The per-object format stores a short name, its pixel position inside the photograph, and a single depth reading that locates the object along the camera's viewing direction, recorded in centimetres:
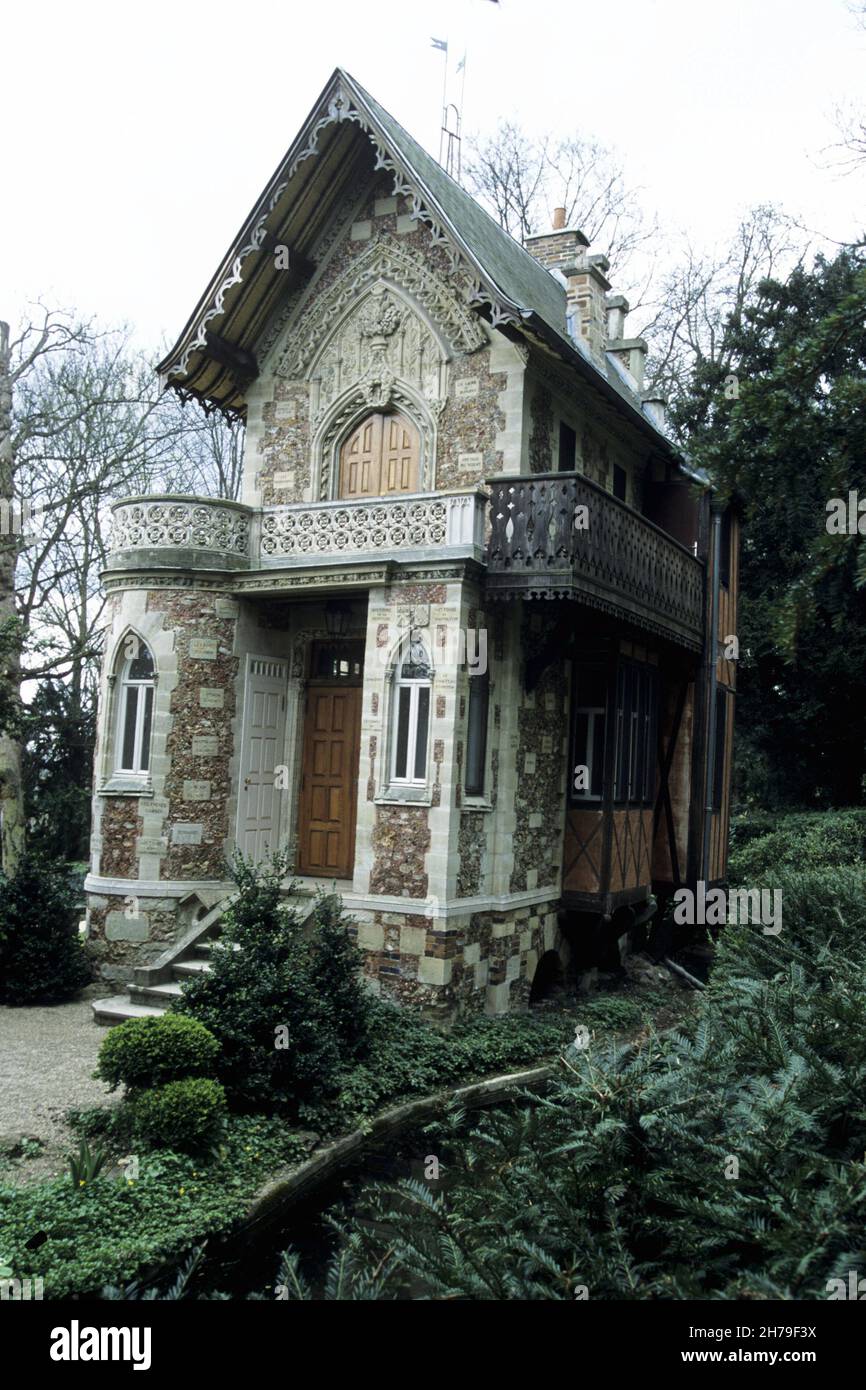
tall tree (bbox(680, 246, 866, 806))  2220
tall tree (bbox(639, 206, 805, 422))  2936
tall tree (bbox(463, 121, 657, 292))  3042
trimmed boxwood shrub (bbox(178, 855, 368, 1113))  1023
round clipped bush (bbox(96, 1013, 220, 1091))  949
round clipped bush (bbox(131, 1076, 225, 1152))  891
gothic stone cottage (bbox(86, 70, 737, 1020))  1333
